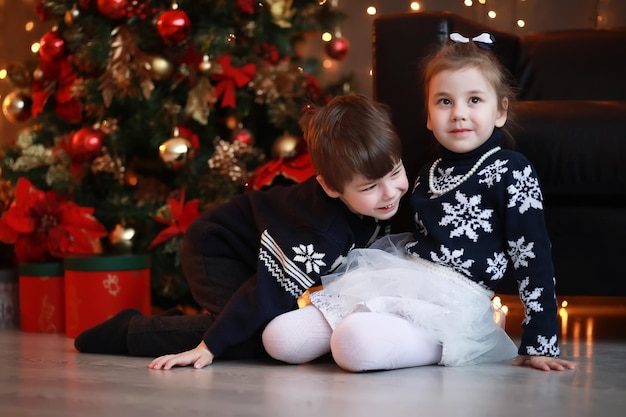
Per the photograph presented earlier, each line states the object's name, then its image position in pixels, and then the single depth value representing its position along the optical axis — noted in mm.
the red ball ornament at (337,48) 2344
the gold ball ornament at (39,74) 2215
